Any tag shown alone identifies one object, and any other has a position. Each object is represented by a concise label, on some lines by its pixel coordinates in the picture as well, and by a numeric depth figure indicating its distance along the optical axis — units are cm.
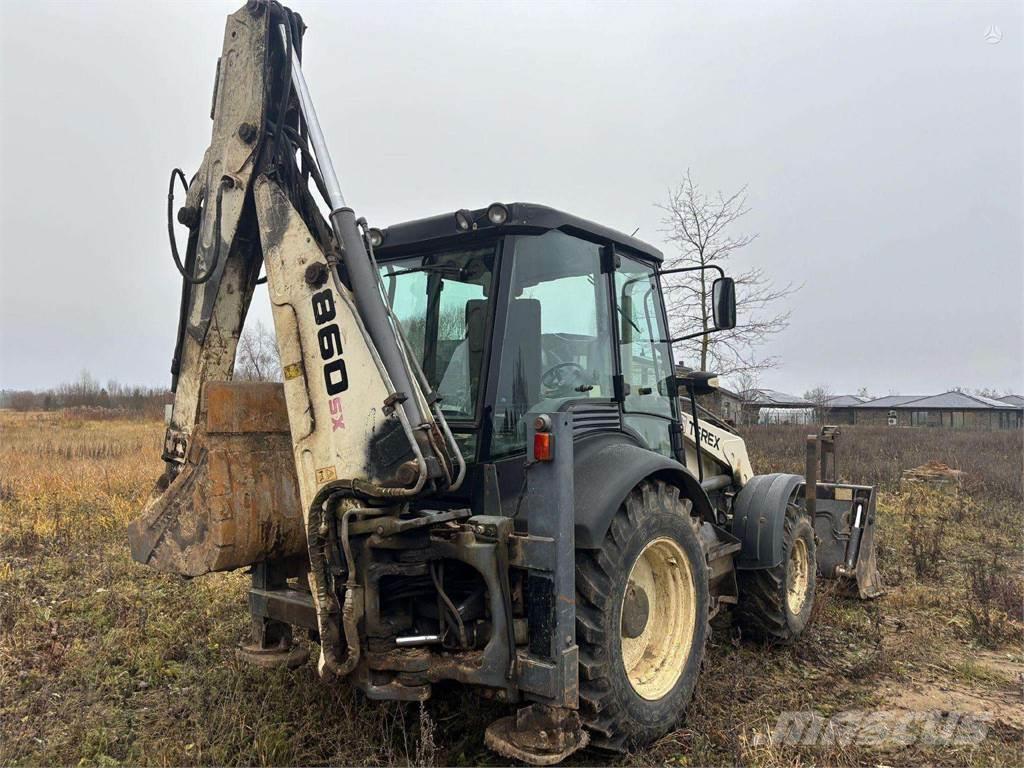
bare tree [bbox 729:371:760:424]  1666
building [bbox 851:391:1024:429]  4894
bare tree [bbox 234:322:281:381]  1828
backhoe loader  302
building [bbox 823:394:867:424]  4869
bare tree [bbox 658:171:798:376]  1377
